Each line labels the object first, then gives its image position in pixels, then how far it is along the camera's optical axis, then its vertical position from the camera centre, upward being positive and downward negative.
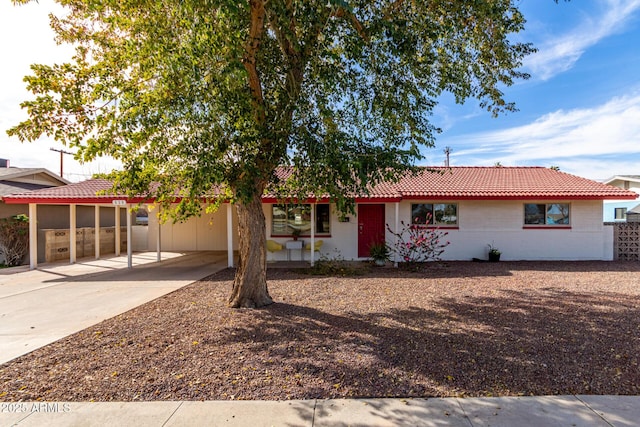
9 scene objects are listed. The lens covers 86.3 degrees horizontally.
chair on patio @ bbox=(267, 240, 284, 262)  12.49 -1.24
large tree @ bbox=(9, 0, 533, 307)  4.80 +1.93
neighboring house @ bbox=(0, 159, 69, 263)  13.60 +1.57
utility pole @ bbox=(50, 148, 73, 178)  28.94 +5.25
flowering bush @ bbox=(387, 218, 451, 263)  11.67 -1.15
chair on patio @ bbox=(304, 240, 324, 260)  12.63 -1.26
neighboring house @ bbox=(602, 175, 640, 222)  20.50 +0.49
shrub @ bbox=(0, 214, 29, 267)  12.52 -0.93
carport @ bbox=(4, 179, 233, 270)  11.69 +0.43
